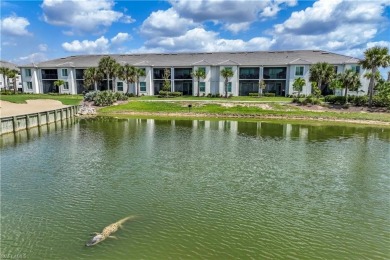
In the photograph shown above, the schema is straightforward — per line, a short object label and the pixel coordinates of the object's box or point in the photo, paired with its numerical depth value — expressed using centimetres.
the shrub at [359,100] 5919
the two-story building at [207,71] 7712
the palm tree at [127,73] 7488
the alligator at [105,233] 1206
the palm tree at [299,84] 6756
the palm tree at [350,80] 5881
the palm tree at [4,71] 7900
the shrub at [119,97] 6783
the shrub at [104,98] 6450
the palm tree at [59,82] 8119
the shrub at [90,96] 6619
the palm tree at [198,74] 7669
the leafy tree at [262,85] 7688
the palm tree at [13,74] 7862
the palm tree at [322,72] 6431
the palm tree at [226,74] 7450
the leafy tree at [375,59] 5497
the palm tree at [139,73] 7829
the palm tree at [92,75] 7306
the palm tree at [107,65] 7144
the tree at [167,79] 7925
